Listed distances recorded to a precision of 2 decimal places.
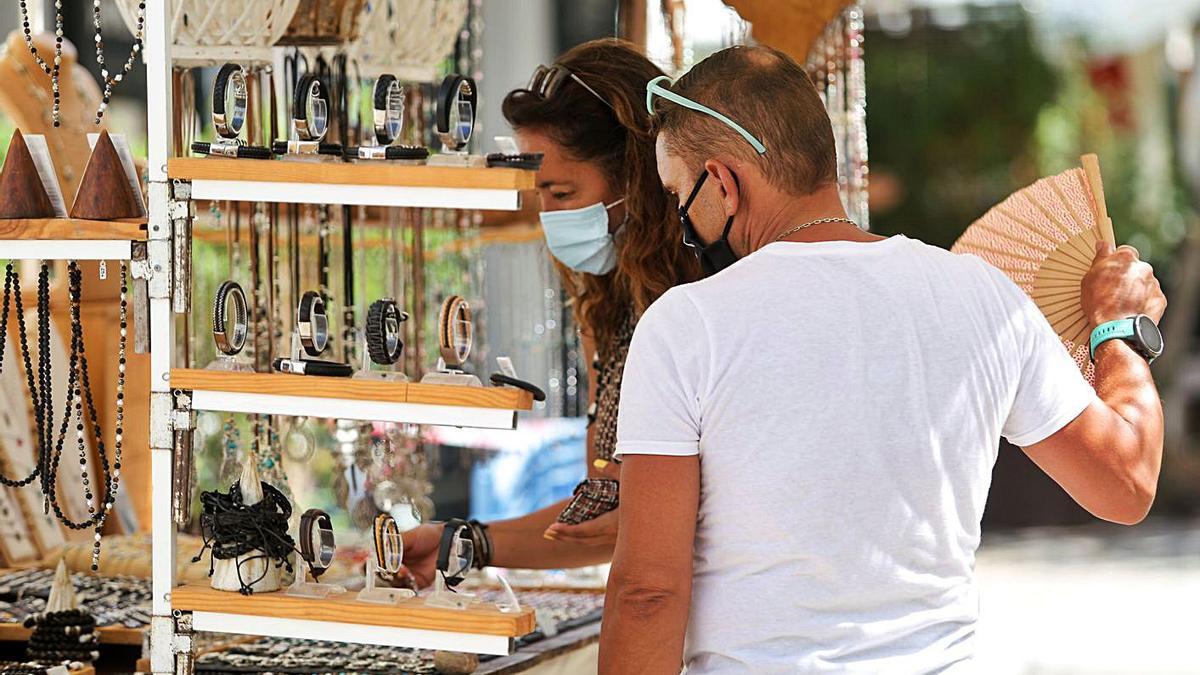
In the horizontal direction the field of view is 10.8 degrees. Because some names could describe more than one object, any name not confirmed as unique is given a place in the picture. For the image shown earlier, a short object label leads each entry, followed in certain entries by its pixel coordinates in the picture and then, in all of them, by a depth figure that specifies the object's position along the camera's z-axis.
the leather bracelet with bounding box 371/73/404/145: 6.61
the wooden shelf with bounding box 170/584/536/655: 6.54
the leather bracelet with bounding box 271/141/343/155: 6.63
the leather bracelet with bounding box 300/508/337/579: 6.68
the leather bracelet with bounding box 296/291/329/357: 6.66
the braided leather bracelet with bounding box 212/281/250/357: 6.67
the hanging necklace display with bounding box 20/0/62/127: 6.75
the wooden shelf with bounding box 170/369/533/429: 6.52
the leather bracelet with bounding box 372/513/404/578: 6.66
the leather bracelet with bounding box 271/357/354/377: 6.60
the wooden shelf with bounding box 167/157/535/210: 6.53
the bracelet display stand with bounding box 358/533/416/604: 6.63
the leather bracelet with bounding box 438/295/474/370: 6.61
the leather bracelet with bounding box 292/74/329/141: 6.63
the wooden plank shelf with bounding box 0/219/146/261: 6.66
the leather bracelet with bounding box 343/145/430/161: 6.59
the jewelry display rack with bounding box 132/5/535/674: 6.53
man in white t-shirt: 6.39
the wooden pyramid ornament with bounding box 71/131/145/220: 6.70
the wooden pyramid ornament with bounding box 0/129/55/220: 6.72
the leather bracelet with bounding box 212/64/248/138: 6.64
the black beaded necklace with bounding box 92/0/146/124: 6.67
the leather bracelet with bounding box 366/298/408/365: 6.61
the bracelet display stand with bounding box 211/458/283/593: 6.65
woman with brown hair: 6.95
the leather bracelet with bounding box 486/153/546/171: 6.55
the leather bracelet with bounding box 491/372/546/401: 6.54
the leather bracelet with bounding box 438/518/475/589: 6.66
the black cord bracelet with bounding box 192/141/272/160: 6.63
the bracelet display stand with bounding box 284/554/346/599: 6.65
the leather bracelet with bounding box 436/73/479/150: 6.62
